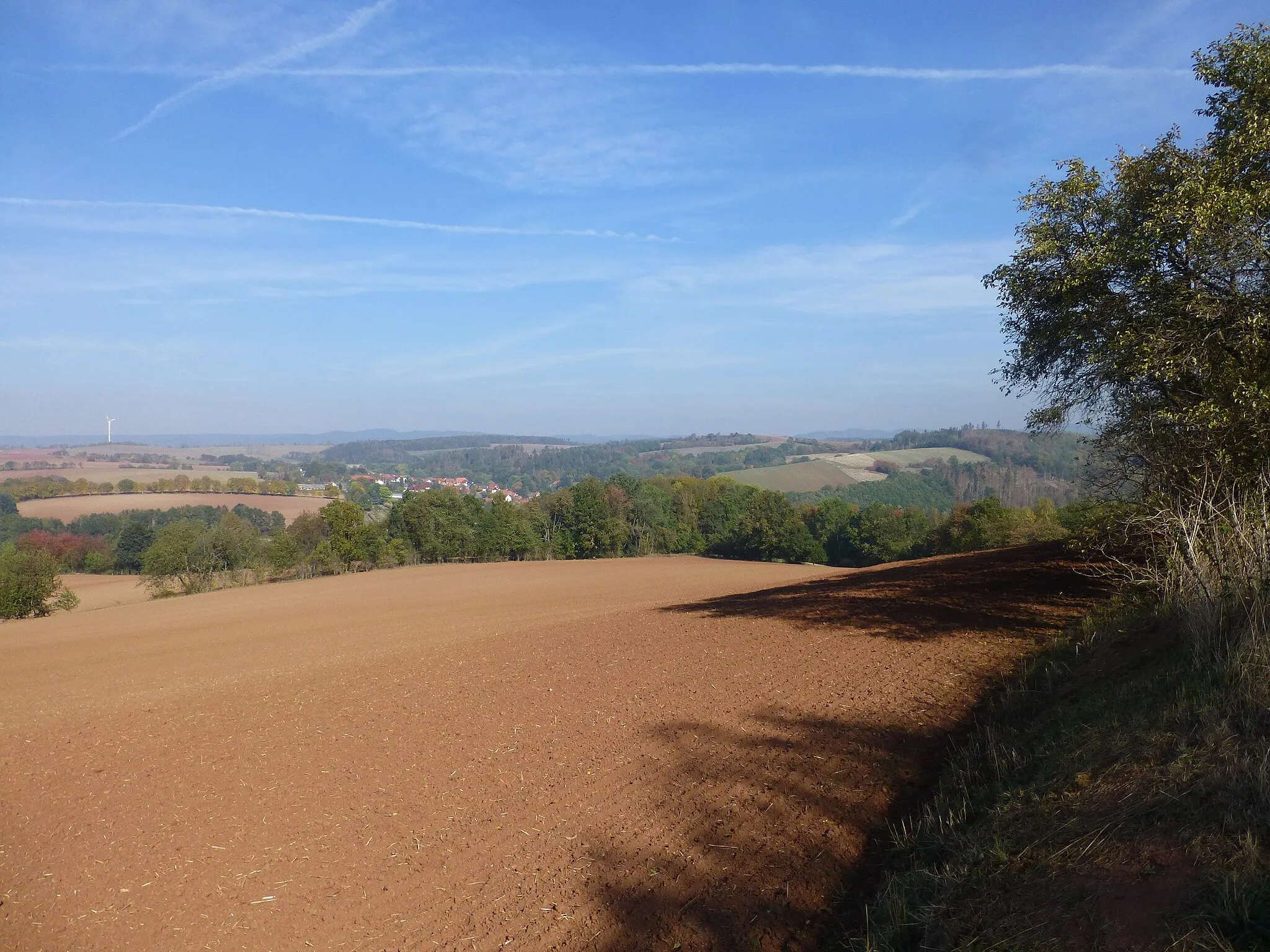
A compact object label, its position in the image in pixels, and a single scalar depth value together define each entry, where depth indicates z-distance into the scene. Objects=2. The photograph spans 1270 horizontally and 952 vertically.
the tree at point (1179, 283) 10.27
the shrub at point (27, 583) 44.25
